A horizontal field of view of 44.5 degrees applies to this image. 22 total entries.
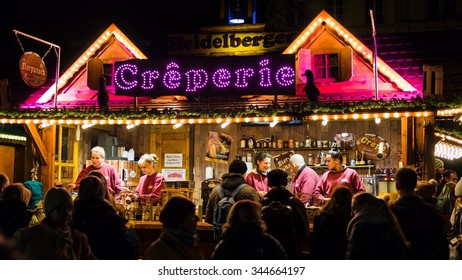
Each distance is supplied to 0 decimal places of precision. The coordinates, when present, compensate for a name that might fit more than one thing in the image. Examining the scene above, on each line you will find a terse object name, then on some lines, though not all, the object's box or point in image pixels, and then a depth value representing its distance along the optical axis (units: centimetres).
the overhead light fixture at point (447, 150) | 1816
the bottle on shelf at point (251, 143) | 1484
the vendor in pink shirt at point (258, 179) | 1025
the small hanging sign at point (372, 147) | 1397
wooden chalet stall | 1069
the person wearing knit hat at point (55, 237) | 468
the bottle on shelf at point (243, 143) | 1487
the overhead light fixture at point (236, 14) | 1605
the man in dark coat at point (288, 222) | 630
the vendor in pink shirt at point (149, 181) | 1066
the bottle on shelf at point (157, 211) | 1059
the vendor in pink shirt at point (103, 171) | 1079
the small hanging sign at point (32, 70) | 1229
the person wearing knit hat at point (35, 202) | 760
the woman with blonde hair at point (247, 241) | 482
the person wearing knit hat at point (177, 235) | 462
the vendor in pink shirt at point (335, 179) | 973
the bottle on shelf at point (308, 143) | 1452
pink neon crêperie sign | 1135
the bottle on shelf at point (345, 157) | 1423
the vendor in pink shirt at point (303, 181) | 994
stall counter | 917
